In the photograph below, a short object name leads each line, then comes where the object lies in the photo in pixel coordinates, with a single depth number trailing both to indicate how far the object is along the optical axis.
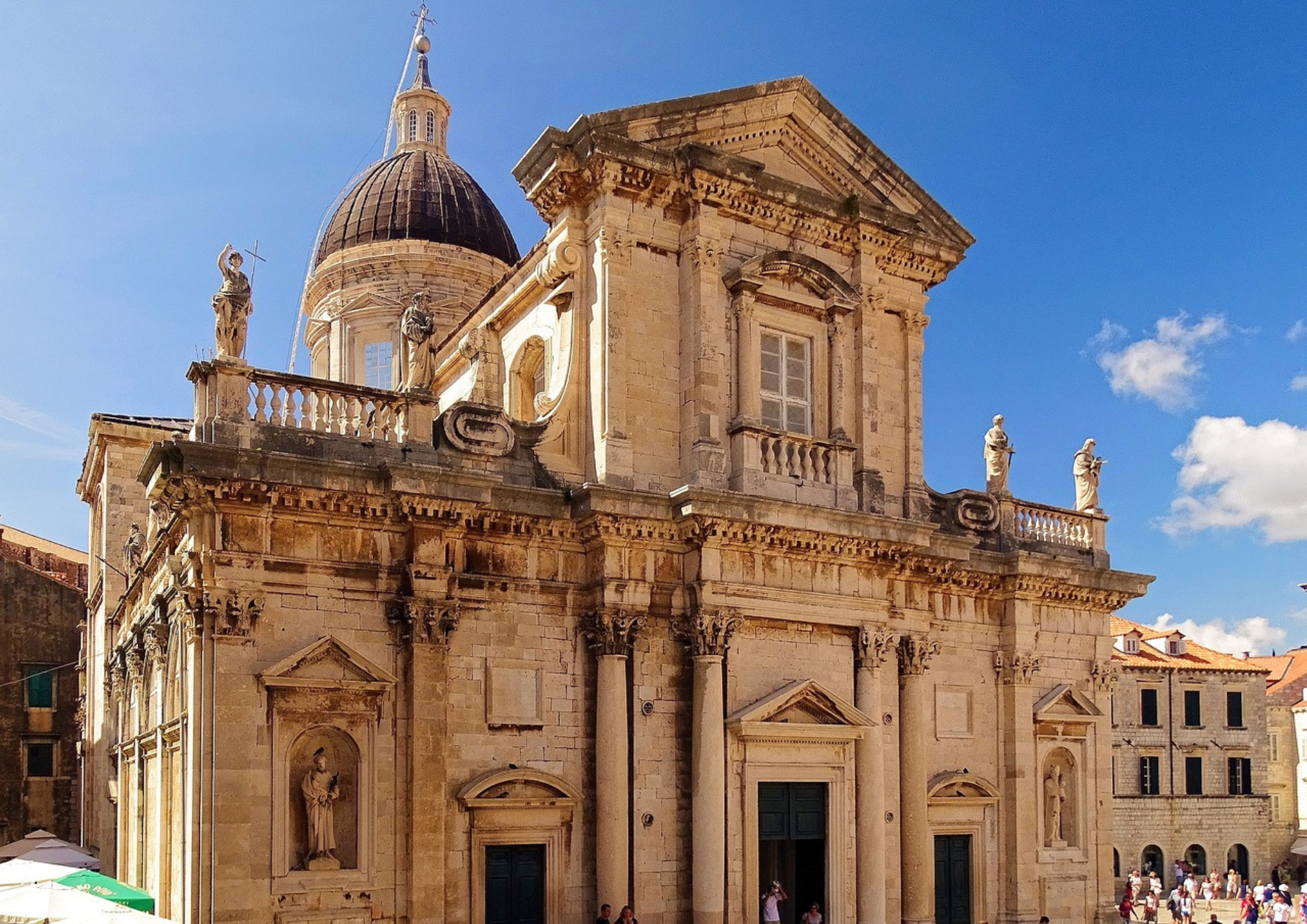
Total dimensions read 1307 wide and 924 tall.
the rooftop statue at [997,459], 19.86
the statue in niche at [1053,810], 19.61
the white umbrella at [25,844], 22.98
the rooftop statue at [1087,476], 21.09
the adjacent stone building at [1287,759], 46.88
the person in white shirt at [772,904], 15.96
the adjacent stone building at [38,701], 31.25
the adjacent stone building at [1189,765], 40.56
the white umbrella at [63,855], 20.76
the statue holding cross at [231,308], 13.88
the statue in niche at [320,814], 13.57
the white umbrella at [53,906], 11.65
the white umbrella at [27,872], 15.08
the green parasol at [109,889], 13.95
